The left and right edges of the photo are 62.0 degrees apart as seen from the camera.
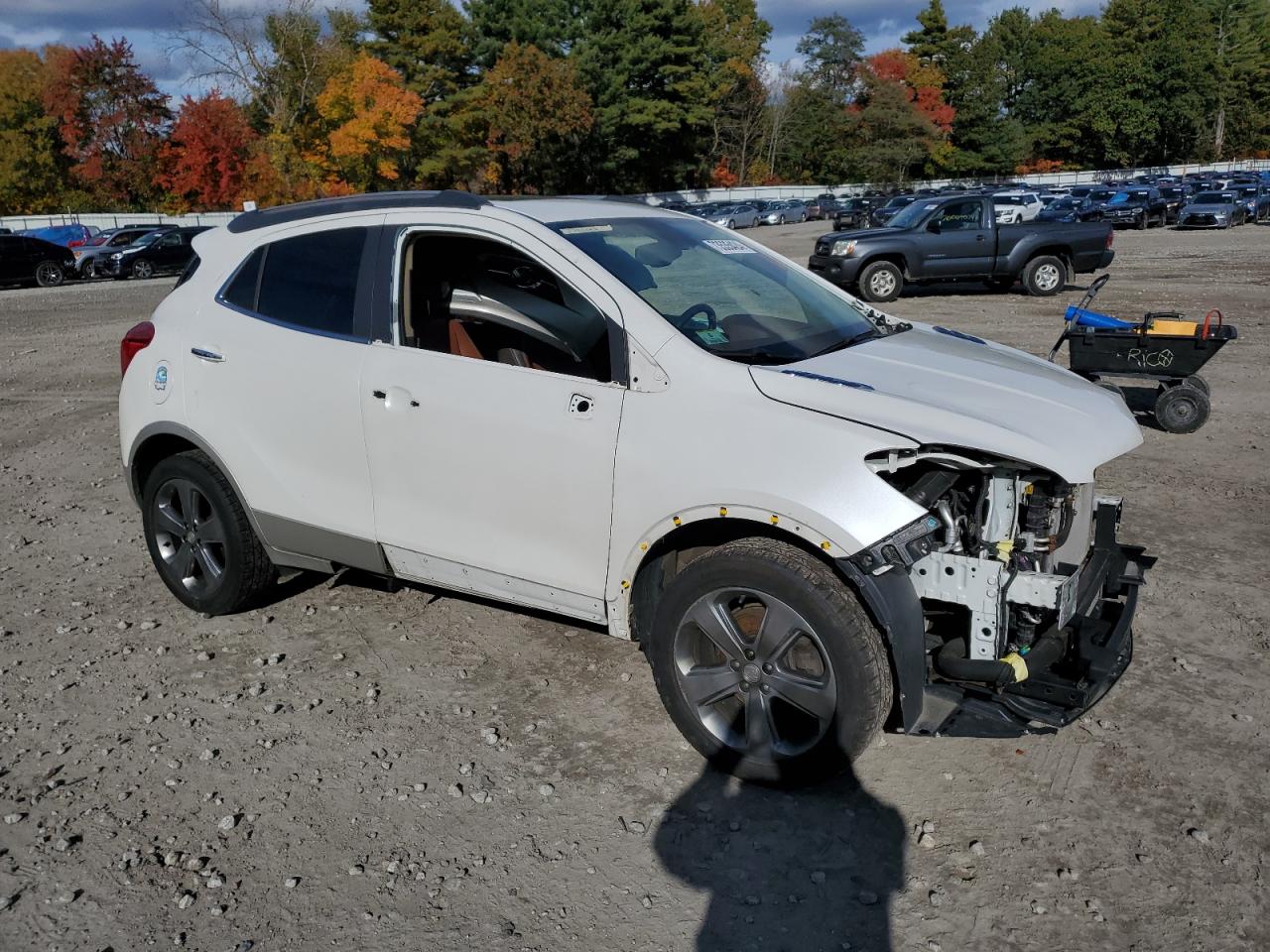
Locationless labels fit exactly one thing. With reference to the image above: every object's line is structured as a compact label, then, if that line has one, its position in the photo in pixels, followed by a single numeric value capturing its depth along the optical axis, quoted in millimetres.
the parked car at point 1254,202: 41250
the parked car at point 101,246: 31281
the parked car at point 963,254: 18219
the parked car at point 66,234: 34956
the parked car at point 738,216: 54688
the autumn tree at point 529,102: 62438
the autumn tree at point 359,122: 51812
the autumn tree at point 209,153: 52188
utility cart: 8328
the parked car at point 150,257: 31391
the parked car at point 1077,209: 37072
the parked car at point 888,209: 40947
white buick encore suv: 3352
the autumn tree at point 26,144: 53094
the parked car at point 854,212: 45500
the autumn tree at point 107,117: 53906
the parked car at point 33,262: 28594
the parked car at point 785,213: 58172
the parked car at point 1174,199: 42531
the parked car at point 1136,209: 40781
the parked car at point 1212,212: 38406
